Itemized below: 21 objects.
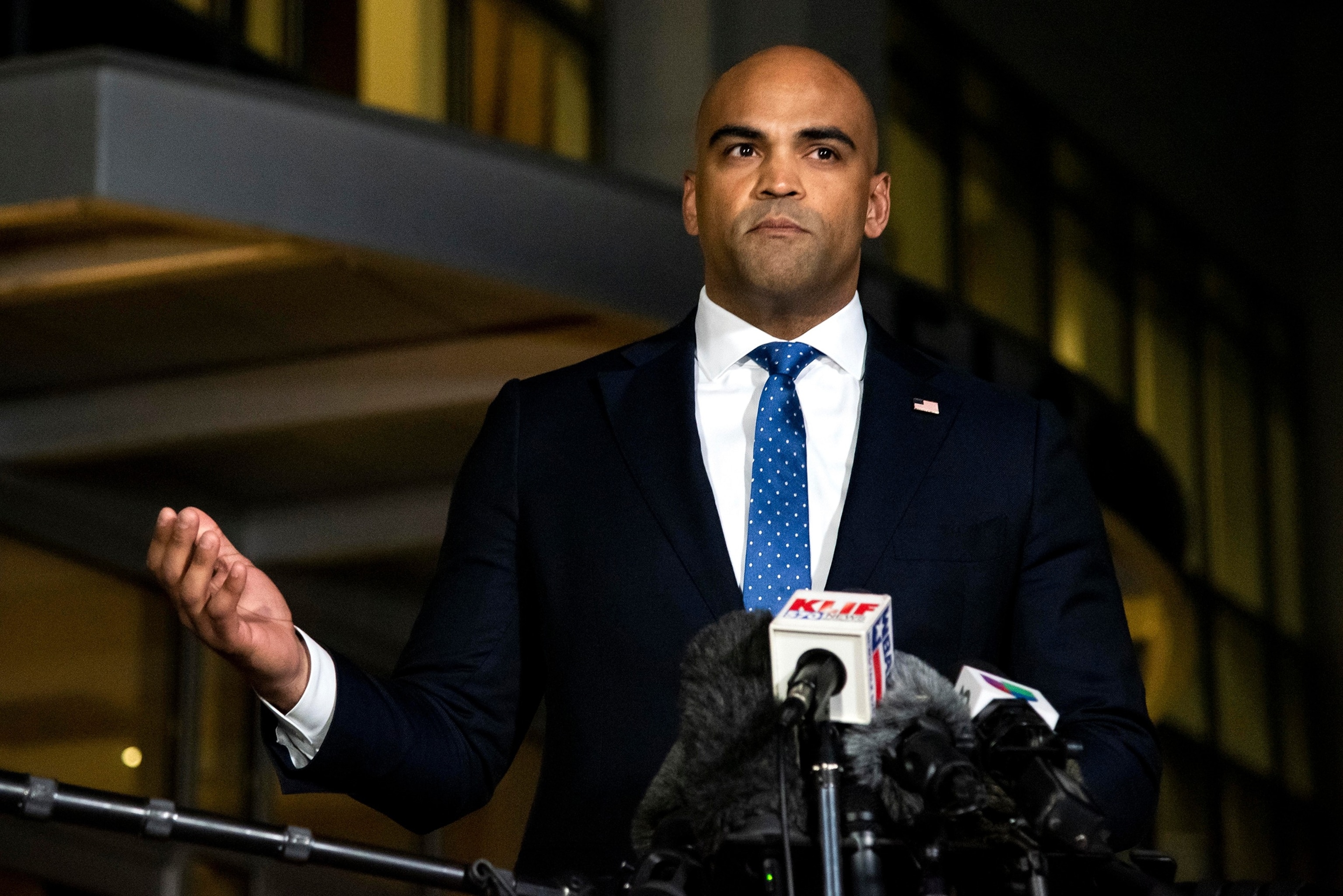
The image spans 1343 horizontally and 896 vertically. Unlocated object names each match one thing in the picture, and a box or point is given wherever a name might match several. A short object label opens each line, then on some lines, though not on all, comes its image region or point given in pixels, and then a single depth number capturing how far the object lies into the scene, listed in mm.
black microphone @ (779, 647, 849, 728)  3627
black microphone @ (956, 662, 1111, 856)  3521
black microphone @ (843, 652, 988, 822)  3684
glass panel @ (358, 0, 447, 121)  18625
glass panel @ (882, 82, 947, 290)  27812
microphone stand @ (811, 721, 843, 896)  3600
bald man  4945
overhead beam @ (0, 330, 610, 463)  16359
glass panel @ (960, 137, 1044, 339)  30875
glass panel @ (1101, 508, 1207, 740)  22062
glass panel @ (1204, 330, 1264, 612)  39156
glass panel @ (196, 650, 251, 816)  20109
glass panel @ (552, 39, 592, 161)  20953
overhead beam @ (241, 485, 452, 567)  20094
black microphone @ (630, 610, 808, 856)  3777
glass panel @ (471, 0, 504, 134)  19641
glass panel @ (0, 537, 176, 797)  17875
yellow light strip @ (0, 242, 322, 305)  14062
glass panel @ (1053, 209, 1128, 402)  33844
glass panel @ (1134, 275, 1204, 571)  36844
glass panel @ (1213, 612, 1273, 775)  38500
